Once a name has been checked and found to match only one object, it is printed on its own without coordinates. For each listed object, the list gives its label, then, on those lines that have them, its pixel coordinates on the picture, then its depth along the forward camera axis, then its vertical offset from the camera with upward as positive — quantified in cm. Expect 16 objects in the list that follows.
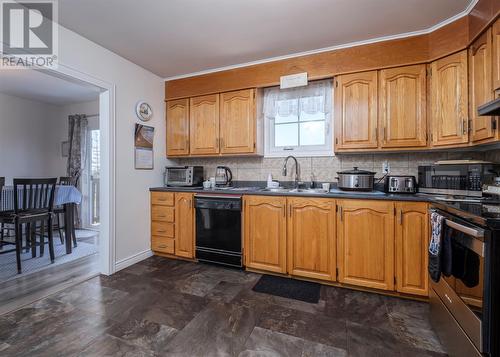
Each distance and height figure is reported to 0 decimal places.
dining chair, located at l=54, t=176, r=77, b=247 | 331 -43
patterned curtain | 450 +60
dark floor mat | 211 -104
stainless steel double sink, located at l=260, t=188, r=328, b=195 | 237 -13
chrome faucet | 285 +6
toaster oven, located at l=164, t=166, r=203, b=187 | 305 +3
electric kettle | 312 +3
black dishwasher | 262 -58
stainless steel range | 105 -53
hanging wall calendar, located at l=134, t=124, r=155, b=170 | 288 +39
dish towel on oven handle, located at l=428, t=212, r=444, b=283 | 146 -44
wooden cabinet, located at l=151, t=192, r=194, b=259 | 289 -57
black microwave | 179 +0
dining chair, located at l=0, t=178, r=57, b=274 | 263 -33
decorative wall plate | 289 +84
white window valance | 273 +94
